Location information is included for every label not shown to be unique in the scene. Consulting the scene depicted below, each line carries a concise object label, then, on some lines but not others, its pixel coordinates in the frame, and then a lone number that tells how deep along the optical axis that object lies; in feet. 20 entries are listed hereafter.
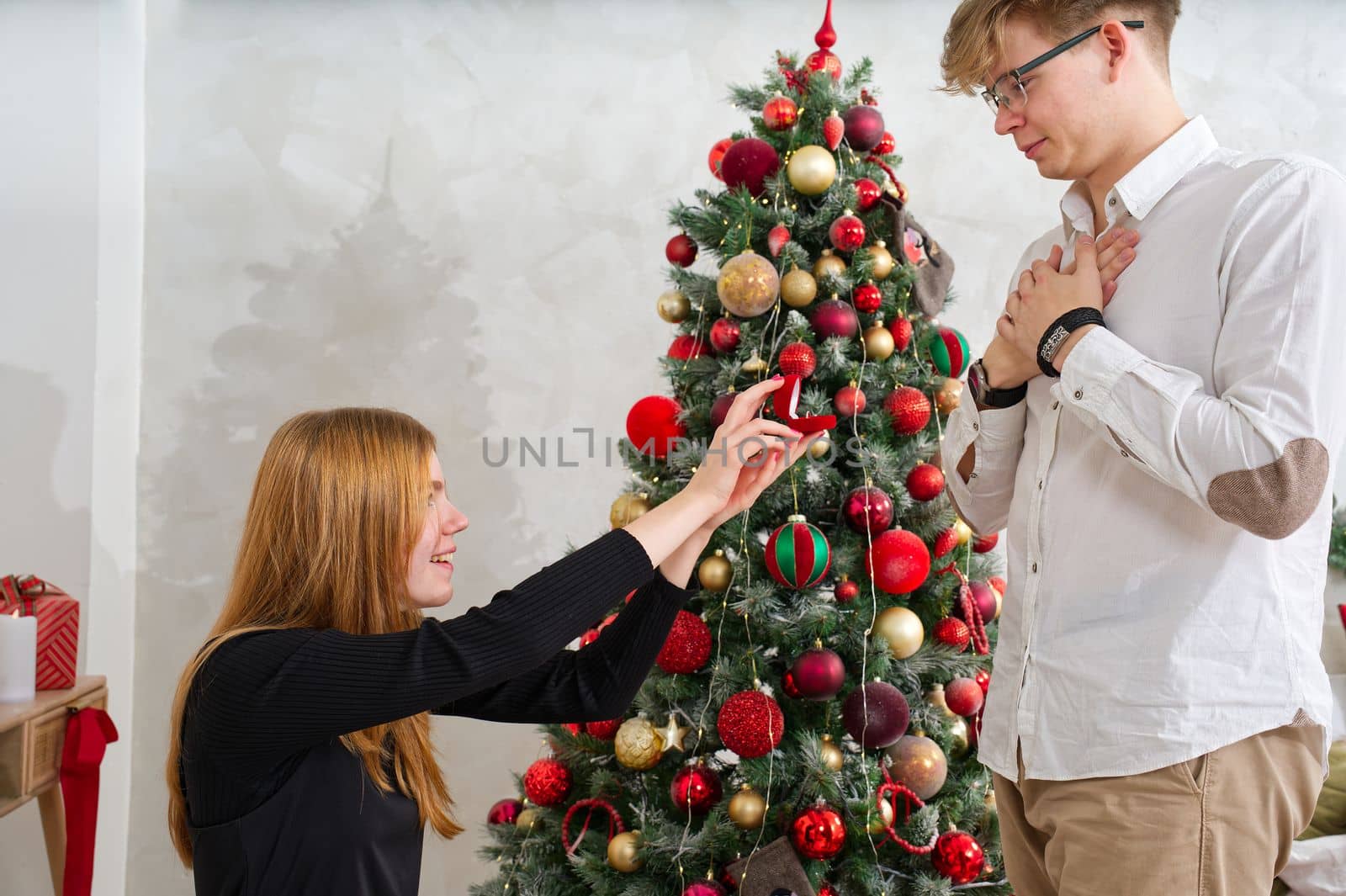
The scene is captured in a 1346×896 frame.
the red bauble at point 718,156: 6.74
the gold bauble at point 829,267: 6.24
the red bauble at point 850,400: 6.01
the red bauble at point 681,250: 6.83
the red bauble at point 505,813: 6.98
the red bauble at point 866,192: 6.35
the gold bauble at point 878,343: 6.19
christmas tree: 5.67
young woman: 3.53
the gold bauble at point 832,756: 5.69
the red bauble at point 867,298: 6.21
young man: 3.13
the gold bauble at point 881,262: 6.23
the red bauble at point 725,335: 6.27
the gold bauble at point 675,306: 6.71
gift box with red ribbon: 6.77
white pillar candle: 6.32
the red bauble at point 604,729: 6.20
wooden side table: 6.10
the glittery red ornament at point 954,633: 6.15
